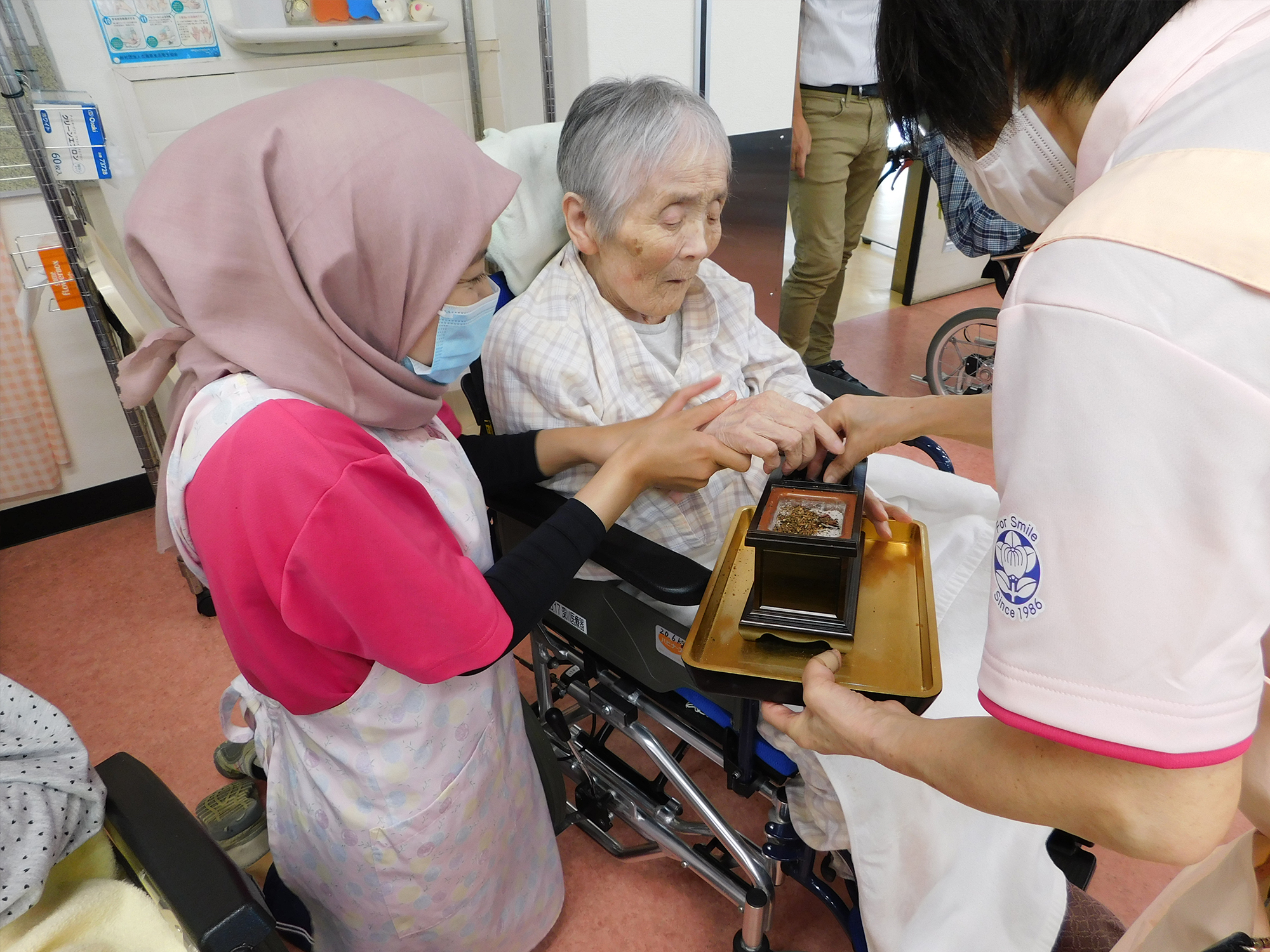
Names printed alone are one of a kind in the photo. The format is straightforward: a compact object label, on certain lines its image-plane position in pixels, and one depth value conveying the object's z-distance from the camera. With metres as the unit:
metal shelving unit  2.05
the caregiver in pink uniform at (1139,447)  0.50
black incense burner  1.03
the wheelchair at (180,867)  0.89
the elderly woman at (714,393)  1.16
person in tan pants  3.00
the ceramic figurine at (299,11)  2.47
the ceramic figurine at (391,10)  2.59
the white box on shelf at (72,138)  2.16
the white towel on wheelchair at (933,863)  1.14
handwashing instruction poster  2.33
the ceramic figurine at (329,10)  2.50
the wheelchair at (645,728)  1.26
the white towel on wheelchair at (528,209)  1.59
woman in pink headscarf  0.92
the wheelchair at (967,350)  3.43
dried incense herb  1.07
